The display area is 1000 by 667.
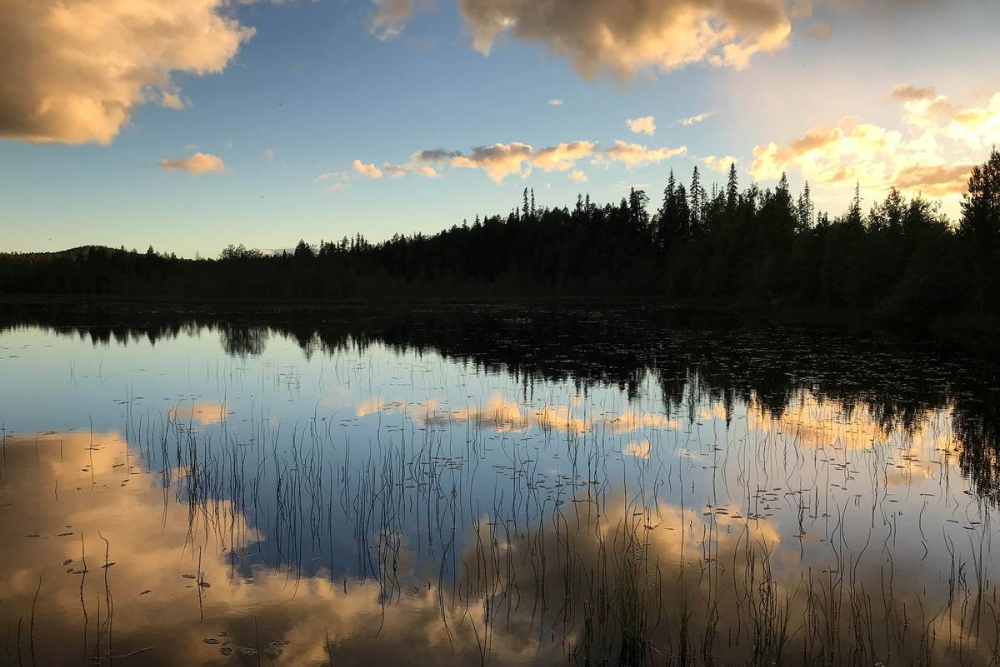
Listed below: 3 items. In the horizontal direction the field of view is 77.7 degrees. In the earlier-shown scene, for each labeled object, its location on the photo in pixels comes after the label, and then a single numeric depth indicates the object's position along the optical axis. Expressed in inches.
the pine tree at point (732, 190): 4334.2
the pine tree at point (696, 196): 5027.1
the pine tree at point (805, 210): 3786.9
